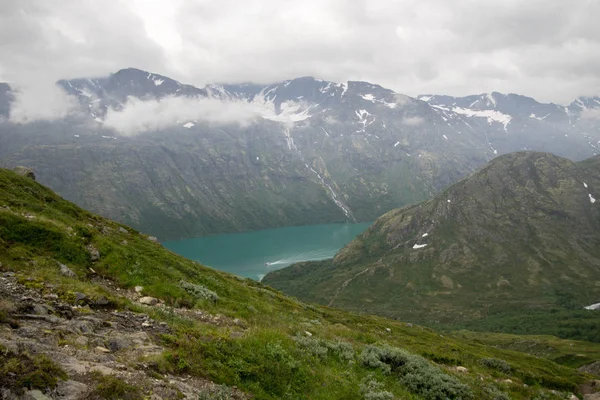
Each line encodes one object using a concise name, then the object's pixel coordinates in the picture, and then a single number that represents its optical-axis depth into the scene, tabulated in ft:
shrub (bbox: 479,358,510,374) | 111.65
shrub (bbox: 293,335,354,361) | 59.21
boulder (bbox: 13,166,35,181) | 168.14
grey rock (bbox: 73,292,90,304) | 53.62
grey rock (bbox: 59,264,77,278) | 67.41
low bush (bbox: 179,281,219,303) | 82.06
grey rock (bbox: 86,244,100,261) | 81.35
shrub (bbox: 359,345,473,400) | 62.13
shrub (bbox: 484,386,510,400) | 72.49
